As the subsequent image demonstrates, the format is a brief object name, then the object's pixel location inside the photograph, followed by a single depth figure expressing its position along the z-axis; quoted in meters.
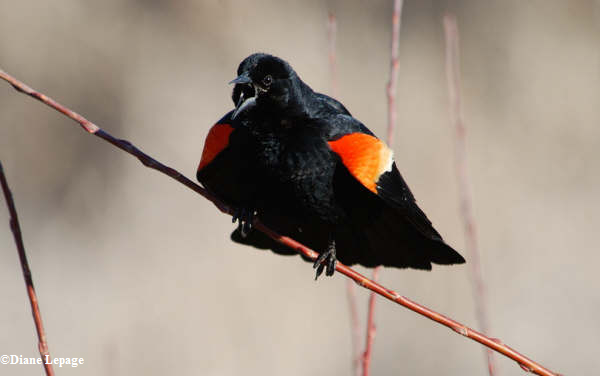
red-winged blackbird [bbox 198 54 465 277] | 4.39
